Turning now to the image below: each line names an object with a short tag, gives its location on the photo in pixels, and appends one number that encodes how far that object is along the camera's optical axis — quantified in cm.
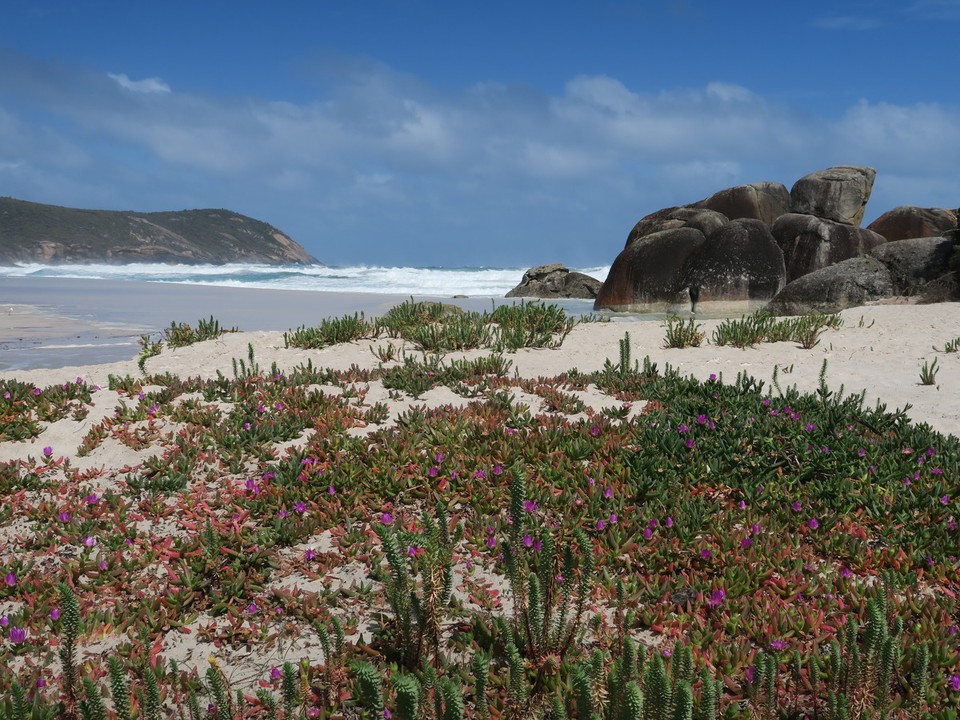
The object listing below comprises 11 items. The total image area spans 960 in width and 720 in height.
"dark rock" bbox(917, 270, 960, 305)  1812
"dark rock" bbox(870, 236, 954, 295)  1956
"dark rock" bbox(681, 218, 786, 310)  2092
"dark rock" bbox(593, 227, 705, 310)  2178
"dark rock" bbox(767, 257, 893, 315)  1853
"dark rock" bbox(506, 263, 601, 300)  3114
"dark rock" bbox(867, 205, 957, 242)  2830
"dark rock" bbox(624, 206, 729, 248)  2395
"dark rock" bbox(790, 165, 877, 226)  2733
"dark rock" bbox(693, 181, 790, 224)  2817
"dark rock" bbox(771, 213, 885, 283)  2380
